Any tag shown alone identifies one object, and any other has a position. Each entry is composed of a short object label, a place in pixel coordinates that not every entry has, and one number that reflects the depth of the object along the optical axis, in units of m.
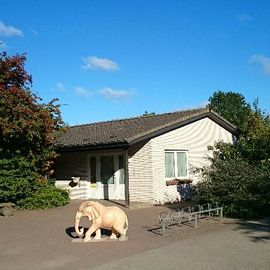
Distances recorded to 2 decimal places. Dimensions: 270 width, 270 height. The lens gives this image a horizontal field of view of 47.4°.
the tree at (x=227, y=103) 28.79
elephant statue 7.18
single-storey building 13.10
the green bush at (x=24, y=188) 11.81
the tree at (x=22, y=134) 11.20
